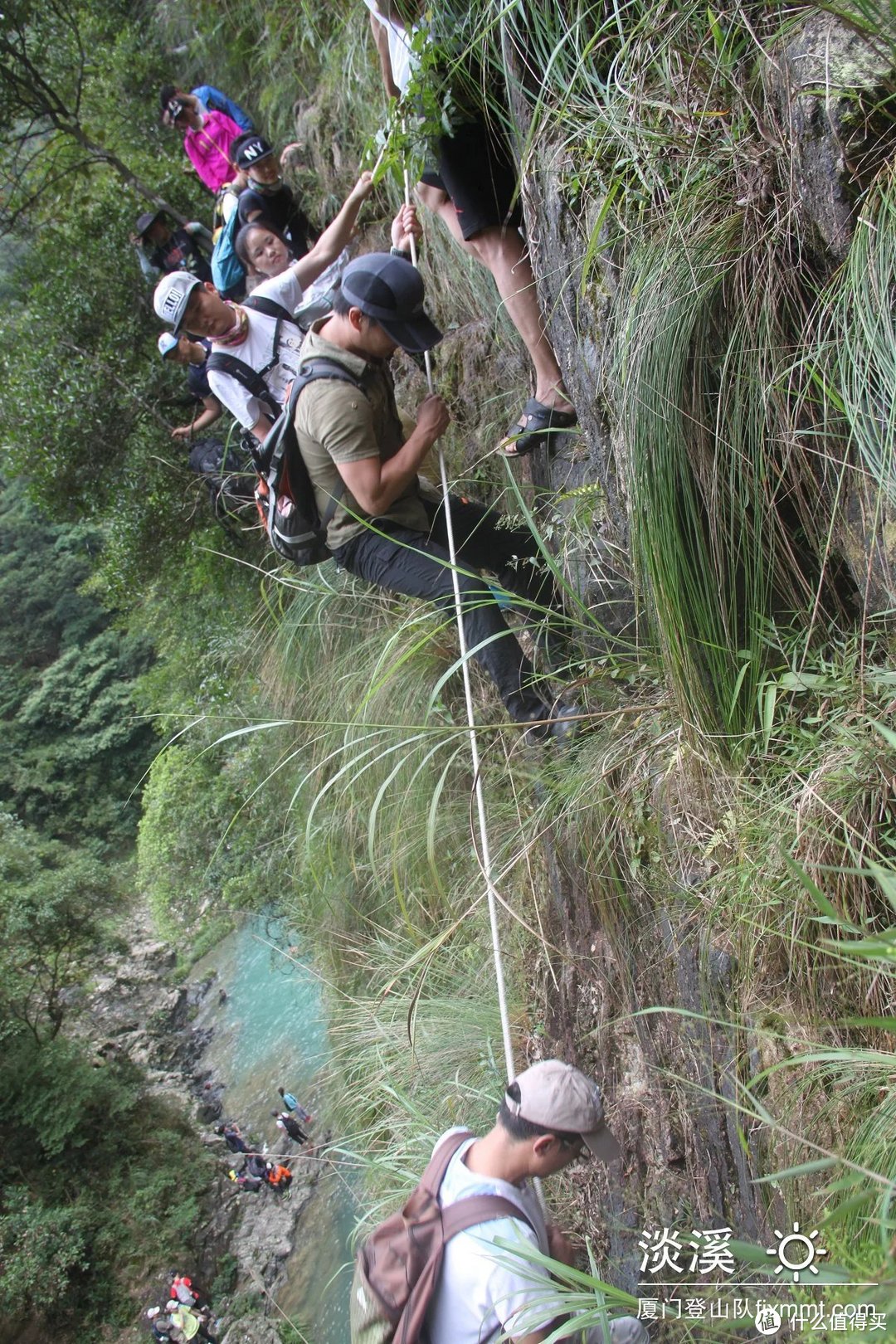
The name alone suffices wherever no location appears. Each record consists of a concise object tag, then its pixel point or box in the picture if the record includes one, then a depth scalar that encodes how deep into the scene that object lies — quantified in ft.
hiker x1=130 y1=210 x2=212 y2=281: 17.65
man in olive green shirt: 8.07
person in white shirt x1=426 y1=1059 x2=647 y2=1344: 4.50
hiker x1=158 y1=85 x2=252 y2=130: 17.46
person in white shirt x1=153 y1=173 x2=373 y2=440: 11.19
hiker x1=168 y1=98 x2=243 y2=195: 17.30
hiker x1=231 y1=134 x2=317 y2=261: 15.02
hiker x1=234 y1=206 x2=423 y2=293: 13.94
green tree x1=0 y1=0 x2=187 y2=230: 20.95
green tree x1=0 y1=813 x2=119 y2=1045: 33.37
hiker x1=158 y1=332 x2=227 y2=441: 13.67
